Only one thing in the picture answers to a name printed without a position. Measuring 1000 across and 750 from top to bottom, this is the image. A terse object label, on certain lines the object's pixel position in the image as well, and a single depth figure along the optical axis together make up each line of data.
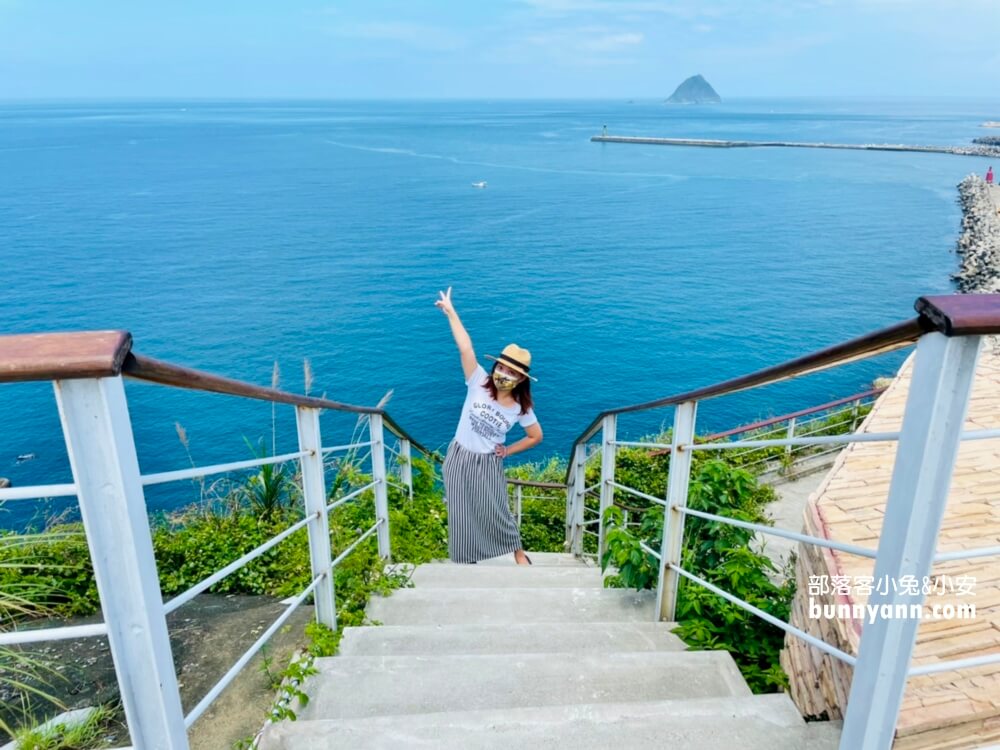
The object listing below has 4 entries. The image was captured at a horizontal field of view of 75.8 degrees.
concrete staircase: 1.86
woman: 3.88
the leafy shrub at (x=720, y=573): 2.62
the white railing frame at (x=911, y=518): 1.16
